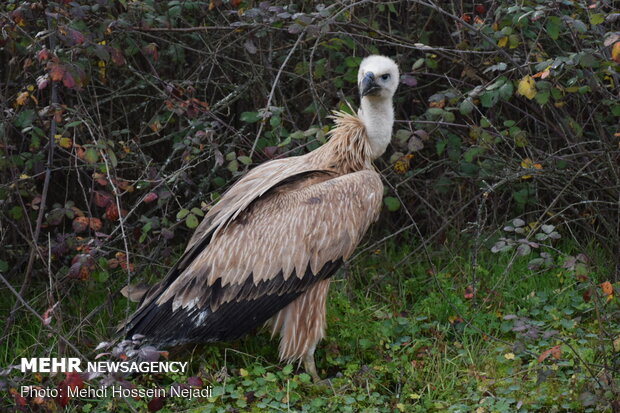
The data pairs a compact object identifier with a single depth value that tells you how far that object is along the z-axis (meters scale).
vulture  8.70
